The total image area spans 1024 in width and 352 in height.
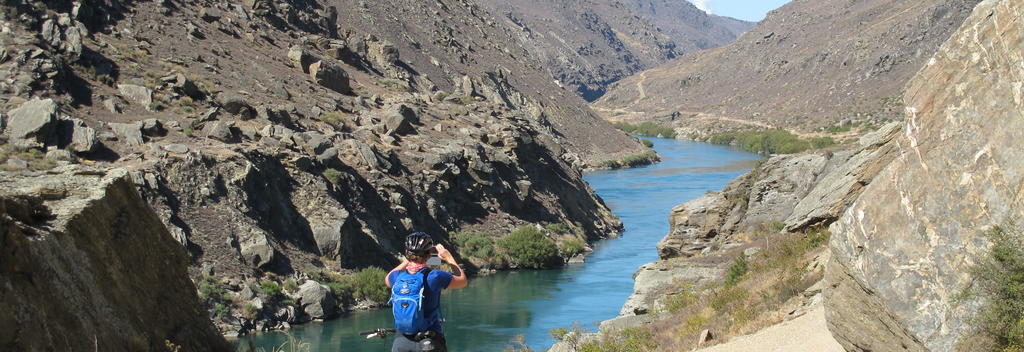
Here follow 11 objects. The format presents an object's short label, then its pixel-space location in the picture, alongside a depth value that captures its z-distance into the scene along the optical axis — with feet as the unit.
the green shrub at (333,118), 147.33
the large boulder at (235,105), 134.00
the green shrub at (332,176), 128.70
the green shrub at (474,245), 142.10
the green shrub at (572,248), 153.48
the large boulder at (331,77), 165.99
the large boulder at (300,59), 168.36
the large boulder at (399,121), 156.97
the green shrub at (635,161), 285.02
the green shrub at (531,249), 143.64
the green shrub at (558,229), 161.10
